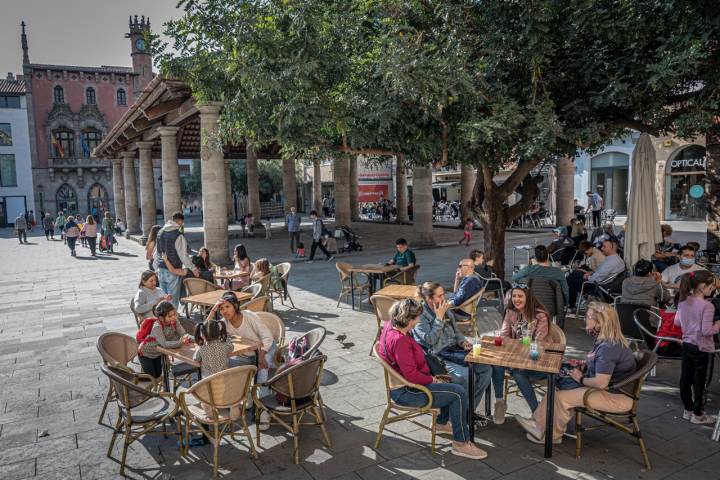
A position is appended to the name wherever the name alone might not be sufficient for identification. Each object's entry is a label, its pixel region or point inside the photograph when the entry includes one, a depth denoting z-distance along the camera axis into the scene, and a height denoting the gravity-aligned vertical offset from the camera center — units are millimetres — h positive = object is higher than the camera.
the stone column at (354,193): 33188 +131
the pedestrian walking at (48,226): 27880 -1187
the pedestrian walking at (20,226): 26688 -1090
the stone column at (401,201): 29672 -357
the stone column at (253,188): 27859 +519
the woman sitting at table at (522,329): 4766 -1283
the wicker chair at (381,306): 6762 -1375
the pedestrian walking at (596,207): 21469 -683
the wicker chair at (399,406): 4297 -1706
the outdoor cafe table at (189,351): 4883 -1376
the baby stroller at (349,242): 17688 -1521
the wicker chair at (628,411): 4145 -1721
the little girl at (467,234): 18247 -1372
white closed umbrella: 7777 -293
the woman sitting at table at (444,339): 4773 -1343
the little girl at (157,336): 5184 -1298
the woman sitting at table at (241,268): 9438 -1234
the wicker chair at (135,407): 4266 -1717
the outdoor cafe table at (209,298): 7561 -1411
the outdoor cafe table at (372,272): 9352 -1313
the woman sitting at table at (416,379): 4332 -1467
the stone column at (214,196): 13172 +78
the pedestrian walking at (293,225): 17328 -884
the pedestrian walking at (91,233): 19830 -1120
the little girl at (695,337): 4715 -1297
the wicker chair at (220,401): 4121 -1559
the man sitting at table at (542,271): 7289 -1076
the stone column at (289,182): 27297 +756
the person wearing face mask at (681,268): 7184 -1077
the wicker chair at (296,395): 4383 -1645
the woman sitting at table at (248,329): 5180 -1255
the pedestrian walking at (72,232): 20000 -1096
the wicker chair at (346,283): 9570 -1564
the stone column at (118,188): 31625 +790
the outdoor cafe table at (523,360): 4254 -1364
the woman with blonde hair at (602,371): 4195 -1401
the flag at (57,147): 44175 +4500
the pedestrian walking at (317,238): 15695 -1194
